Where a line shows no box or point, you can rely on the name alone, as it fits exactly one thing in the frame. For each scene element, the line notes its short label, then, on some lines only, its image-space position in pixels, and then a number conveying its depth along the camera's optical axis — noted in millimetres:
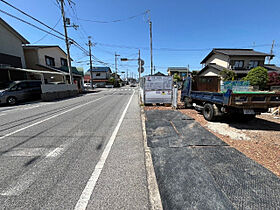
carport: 13078
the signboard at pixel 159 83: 8354
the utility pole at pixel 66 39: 15362
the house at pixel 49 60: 17453
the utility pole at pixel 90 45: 28280
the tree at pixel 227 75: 18694
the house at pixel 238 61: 22656
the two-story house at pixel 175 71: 55119
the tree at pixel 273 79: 14512
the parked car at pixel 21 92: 9680
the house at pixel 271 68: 24656
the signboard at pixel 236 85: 6258
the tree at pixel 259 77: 13797
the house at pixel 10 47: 13711
